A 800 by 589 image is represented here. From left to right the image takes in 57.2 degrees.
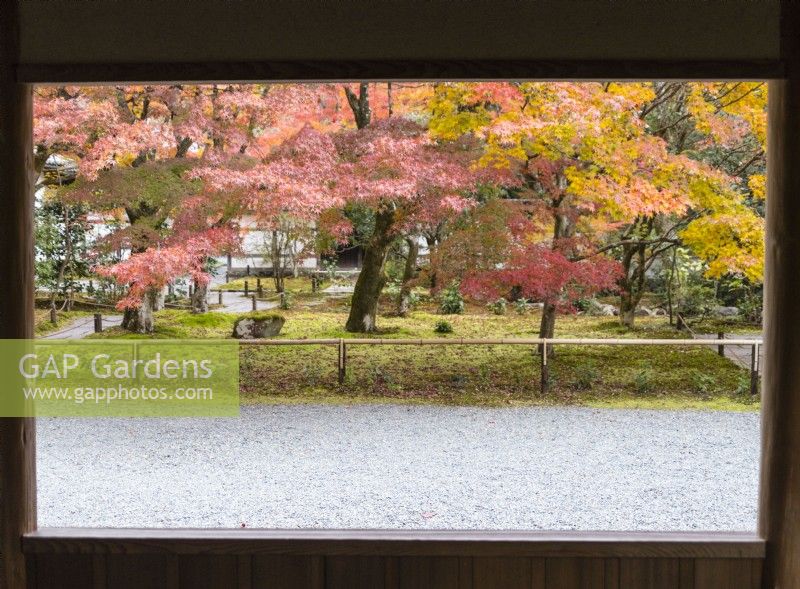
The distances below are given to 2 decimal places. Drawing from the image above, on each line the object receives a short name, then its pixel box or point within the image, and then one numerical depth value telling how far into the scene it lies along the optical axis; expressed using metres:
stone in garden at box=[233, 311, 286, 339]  7.60
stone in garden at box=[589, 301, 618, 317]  8.25
